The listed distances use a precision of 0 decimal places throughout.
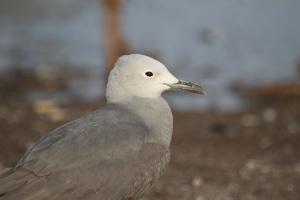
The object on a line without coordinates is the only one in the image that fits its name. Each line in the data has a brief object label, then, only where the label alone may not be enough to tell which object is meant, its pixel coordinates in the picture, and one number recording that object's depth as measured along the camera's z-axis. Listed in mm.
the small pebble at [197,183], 13945
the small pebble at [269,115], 18281
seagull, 9773
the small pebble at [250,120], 17984
